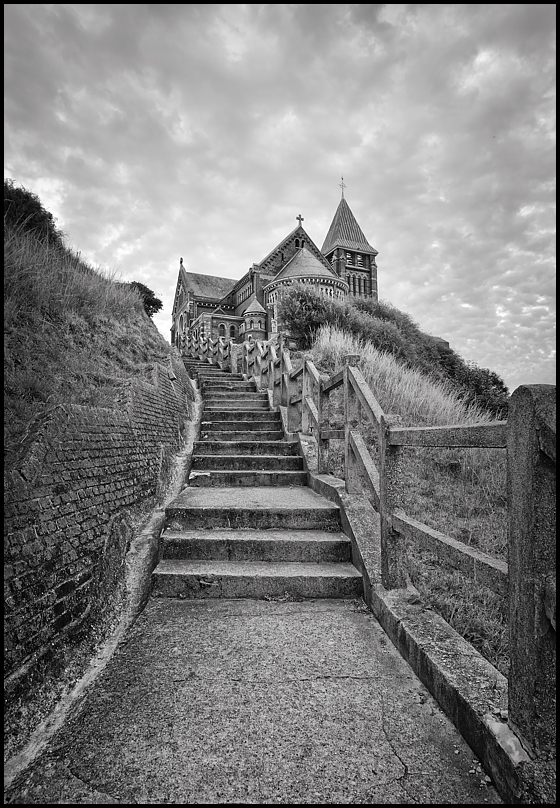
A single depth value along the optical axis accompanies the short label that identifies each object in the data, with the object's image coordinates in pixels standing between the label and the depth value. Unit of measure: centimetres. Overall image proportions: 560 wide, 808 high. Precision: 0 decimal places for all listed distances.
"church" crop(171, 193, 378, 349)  3144
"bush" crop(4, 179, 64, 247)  746
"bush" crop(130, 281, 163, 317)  2499
